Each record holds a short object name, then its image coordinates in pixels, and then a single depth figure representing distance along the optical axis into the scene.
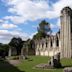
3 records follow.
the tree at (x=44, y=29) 35.27
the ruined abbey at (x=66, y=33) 17.88
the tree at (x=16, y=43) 37.34
